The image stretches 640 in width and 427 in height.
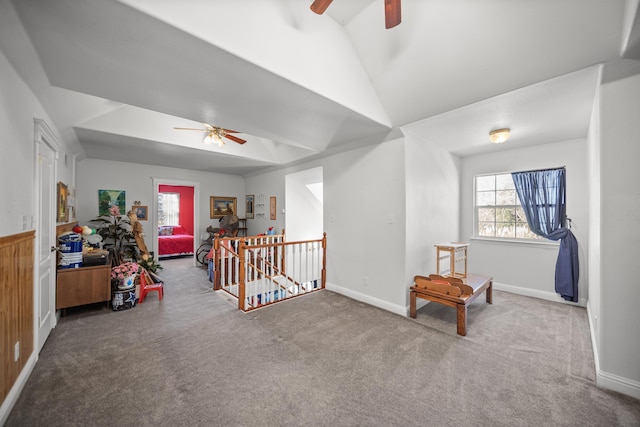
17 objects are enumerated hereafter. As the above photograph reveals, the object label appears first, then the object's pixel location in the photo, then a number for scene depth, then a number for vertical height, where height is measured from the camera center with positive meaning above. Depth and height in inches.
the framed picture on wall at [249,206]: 285.6 +7.3
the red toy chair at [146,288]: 148.8 -47.1
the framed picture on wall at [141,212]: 227.1 -0.1
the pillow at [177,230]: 344.5 -25.5
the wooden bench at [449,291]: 107.4 -37.6
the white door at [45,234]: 90.7 -9.3
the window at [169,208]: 358.6 +5.1
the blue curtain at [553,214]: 137.7 -0.4
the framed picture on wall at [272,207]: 248.7 +5.4
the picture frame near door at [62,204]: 126.4 +4.1
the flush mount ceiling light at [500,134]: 125.2 +40.8
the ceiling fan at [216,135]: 159.9 +51.1
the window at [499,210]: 163.6 +2.3
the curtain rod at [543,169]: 144.6 +27.2
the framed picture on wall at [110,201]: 211.5 +9.4
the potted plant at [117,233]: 196.7 -17.7
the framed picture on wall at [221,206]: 274.4 +7.2
